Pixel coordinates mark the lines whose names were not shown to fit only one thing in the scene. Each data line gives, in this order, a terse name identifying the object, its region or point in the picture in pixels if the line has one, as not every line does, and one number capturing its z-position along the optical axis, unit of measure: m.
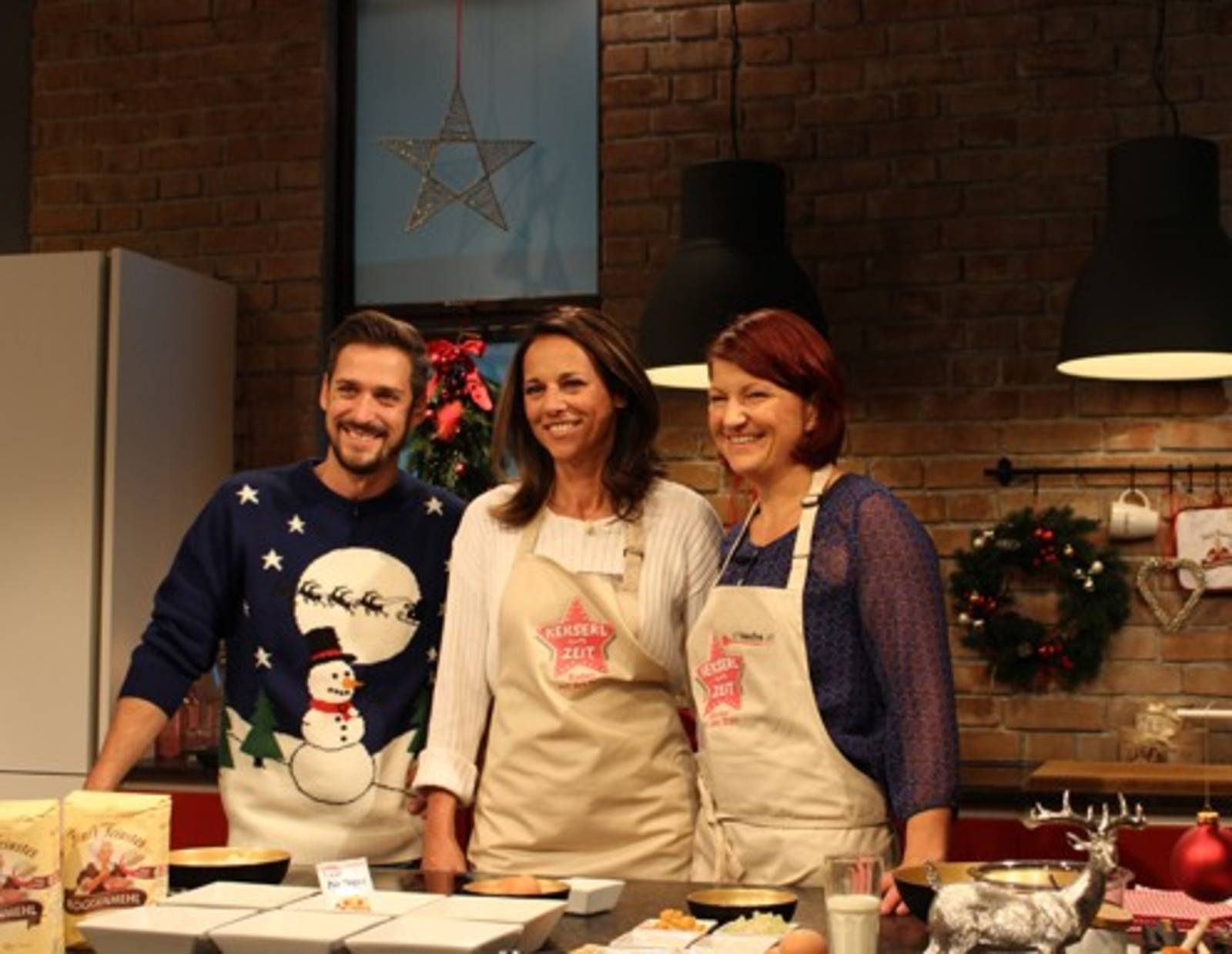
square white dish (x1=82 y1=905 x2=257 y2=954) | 1.87
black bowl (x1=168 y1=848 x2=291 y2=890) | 2.26
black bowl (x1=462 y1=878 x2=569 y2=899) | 2.16
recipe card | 2.02
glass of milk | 1.79
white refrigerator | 4.84
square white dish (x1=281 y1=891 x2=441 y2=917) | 2.00
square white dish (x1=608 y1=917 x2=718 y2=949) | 1.96
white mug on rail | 4.71
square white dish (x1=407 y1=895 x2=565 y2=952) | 1.94
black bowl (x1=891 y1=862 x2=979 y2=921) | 2.04
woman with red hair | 2.47
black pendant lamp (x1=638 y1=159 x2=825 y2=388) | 4.37
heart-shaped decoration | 4.69
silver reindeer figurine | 1.66
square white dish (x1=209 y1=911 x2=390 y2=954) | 1.83
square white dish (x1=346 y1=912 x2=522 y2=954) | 1.81
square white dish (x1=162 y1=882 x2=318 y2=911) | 2.03
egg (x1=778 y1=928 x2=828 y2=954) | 1.74
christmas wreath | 4.72
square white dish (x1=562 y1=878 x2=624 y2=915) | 2.15
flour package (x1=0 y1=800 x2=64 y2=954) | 1.95
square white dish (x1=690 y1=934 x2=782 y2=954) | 1.90
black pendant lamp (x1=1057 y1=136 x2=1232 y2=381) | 3.96
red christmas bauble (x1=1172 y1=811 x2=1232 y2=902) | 2.02
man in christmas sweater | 2.99
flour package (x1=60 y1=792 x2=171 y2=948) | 2.04
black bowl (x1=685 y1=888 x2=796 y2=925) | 2.08
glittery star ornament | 5.39
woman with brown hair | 2.72
